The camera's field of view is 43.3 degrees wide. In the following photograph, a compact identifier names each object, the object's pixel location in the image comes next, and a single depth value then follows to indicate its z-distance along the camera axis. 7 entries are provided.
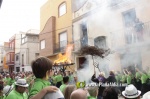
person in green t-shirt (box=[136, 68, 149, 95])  7.89
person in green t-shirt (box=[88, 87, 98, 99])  2.39
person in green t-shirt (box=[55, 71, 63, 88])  8.35
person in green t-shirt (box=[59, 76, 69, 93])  4.93
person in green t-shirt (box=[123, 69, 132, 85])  8.49
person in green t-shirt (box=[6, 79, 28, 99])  2.94
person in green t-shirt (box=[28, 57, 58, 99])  1.78
